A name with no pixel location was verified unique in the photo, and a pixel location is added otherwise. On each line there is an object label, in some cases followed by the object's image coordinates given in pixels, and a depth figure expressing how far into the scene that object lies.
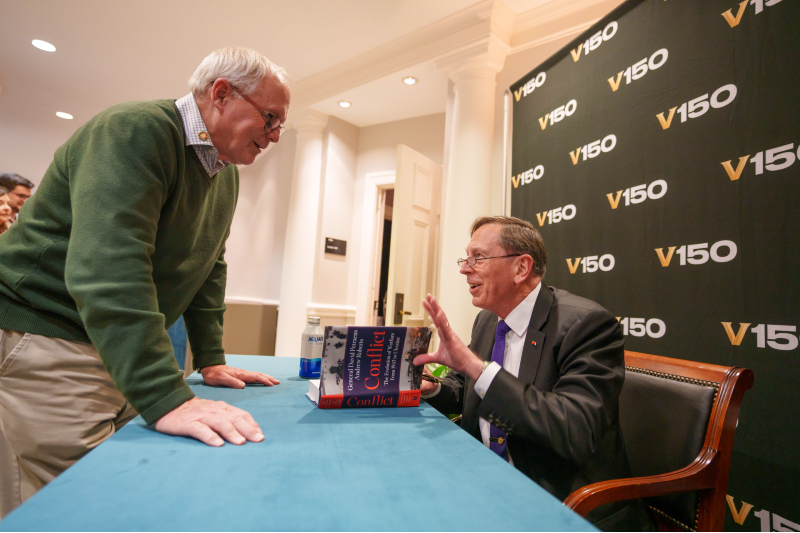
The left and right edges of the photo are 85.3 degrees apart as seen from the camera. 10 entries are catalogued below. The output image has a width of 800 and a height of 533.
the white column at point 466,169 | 3.37
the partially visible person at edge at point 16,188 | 3.32
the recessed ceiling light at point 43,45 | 4.13
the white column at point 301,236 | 4.93
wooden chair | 1.00
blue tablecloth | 0.49
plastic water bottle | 1.44
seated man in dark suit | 1.02
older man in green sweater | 0.79
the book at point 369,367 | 1.04
